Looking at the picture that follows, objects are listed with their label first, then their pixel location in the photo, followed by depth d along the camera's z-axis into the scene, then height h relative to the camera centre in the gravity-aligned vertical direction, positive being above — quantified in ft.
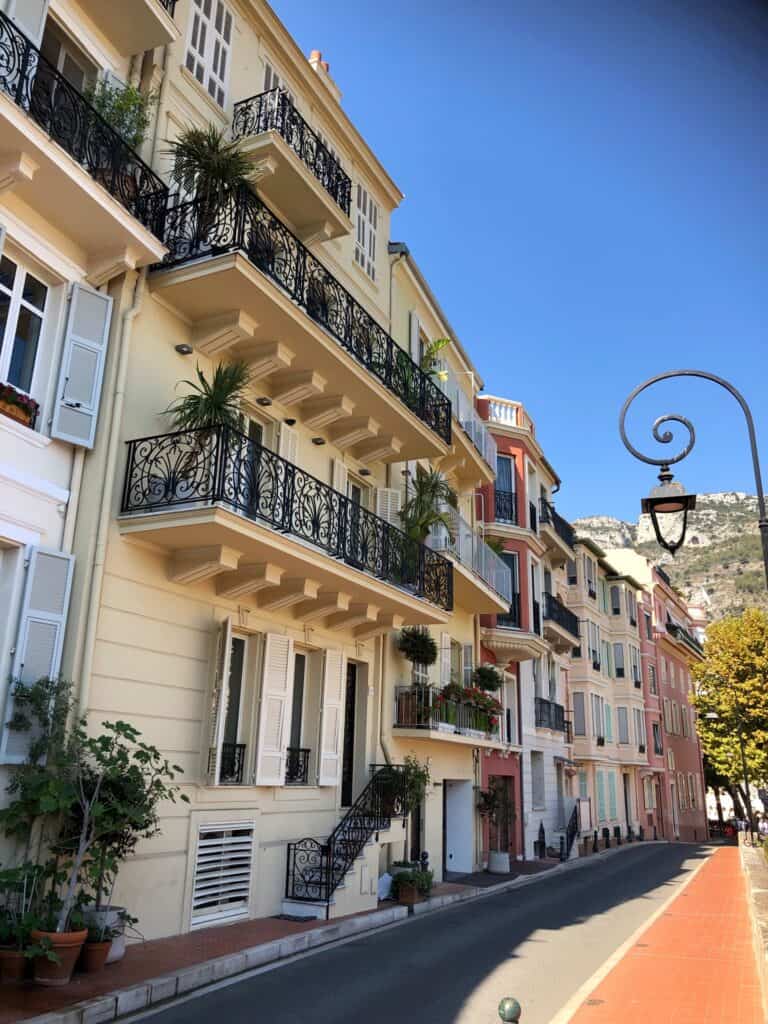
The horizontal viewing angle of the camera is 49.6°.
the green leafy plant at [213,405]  34.37 +14.40
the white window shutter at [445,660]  63.96 +8.37
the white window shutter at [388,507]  54.70 +16.71
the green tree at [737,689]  131.75 +14.12
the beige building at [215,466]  30.78 +12.19
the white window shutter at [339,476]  49.57 +16.91
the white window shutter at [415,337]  63.85 +32.17
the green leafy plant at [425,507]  54.13 +16.95
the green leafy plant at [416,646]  55.57 +8.04
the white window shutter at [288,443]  44.19 +16.72
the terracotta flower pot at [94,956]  26.04 -5.88
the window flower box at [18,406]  28.94 +11.96
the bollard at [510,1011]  15.25 -4.17
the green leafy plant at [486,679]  68.24 +7.41
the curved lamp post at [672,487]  26.63 +9.02
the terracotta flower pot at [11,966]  24.20 -5.79
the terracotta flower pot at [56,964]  24.31 -5.70
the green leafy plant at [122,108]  33.68 +25.53
